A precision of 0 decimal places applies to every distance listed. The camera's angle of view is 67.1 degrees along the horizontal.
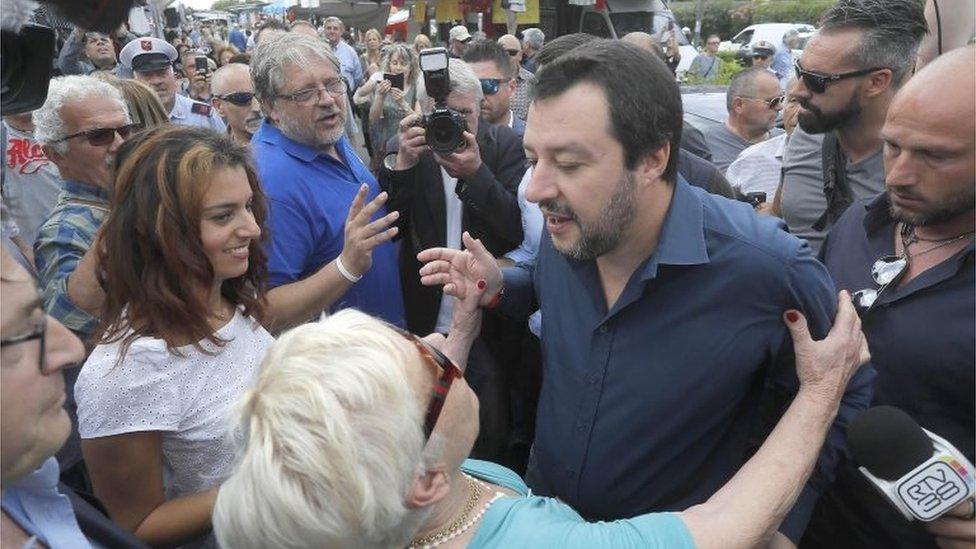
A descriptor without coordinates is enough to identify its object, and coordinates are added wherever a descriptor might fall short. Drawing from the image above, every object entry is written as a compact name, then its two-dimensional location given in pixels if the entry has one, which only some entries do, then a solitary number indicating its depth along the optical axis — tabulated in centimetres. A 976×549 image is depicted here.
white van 1416
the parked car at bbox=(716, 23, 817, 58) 1848
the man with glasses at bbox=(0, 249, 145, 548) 108
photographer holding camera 259
